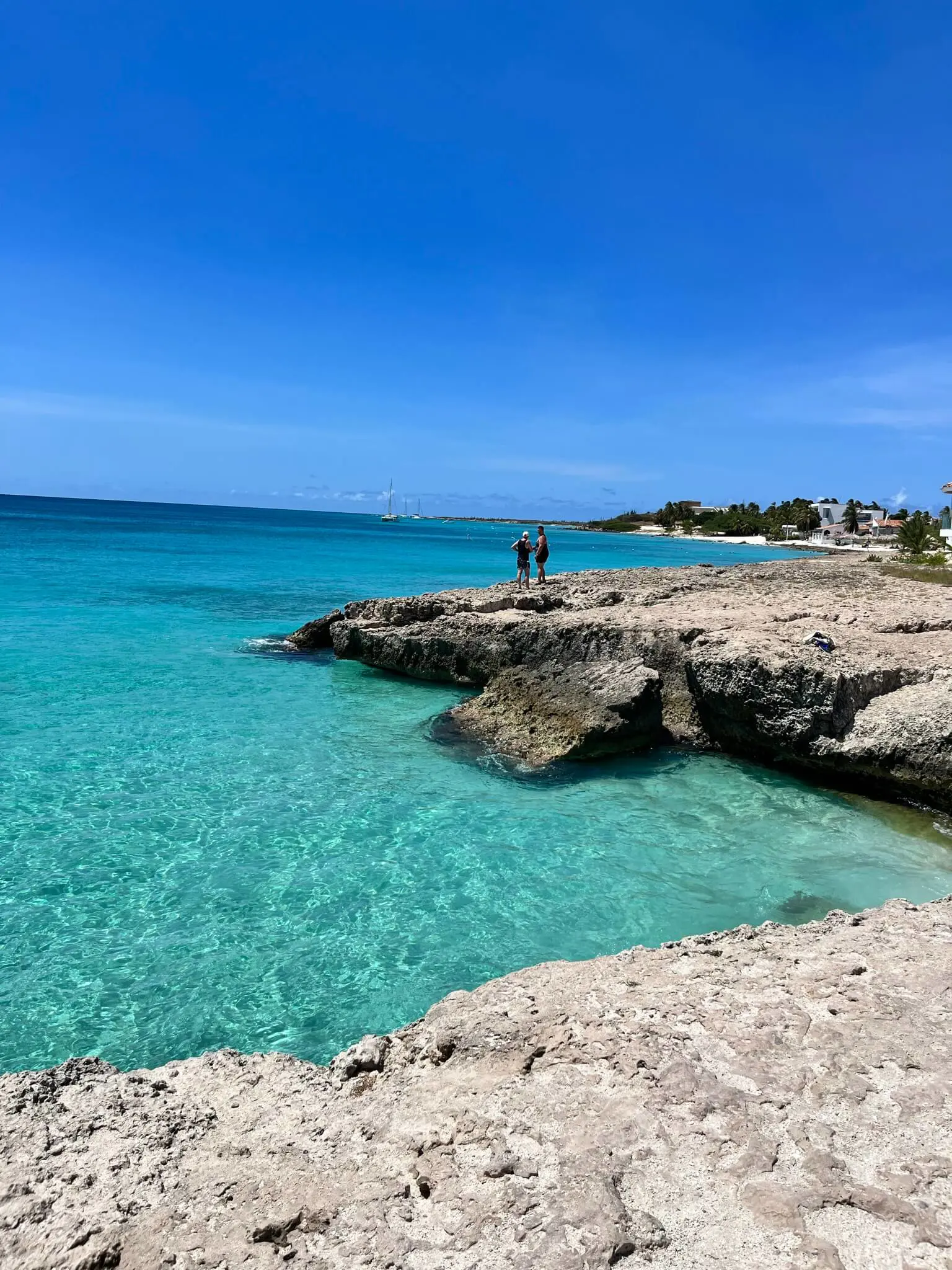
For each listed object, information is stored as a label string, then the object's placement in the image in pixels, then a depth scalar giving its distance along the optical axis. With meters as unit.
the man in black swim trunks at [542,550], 20.31
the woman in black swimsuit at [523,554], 20.83
